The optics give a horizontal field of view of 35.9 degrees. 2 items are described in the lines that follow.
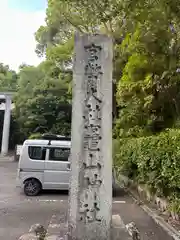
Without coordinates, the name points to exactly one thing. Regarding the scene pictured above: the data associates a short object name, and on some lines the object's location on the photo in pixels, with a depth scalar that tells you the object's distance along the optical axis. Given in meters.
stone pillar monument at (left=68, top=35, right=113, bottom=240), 3.98
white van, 9.64
